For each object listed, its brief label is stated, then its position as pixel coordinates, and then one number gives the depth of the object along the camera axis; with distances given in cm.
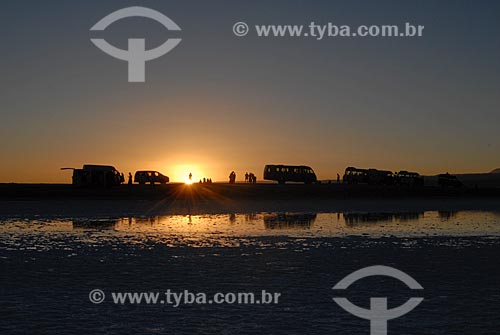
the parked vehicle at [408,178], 8462
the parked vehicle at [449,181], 7944
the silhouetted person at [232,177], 9071
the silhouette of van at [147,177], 8419
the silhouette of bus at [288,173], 8488
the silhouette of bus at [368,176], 8462
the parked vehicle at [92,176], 6197
